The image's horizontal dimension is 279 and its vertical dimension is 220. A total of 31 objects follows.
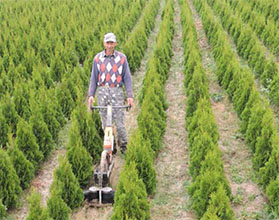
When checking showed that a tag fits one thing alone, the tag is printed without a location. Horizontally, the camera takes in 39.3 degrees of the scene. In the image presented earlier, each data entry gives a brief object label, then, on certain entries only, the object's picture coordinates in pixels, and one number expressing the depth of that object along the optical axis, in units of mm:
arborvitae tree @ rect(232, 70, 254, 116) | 8555
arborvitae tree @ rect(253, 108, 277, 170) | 6457
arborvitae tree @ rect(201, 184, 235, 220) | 5004
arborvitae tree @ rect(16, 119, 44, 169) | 6707
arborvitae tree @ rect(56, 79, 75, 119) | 9023
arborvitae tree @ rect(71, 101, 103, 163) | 6926
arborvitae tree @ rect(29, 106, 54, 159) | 7246
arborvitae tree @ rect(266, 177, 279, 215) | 5520
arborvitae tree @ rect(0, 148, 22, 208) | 5785
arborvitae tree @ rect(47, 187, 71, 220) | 5188
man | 6301
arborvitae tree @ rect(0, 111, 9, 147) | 7418
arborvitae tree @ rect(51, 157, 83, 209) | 5590
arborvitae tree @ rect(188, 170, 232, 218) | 5391
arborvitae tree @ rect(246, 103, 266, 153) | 7129
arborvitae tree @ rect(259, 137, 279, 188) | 5945
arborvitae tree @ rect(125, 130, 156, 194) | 5957
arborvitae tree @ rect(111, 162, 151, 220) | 4945
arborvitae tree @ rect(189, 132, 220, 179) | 6262
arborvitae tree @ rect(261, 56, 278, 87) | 9898
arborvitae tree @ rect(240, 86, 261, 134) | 7836
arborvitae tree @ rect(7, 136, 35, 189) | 6211
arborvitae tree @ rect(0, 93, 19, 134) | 7871
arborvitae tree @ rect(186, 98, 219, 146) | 6832
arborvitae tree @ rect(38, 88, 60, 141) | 7863
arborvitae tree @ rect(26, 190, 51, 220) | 4620
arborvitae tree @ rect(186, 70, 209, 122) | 8445
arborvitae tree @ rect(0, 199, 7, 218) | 5489
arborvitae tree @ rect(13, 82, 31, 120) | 8344
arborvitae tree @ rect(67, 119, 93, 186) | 6250
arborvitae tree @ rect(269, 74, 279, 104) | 8938
